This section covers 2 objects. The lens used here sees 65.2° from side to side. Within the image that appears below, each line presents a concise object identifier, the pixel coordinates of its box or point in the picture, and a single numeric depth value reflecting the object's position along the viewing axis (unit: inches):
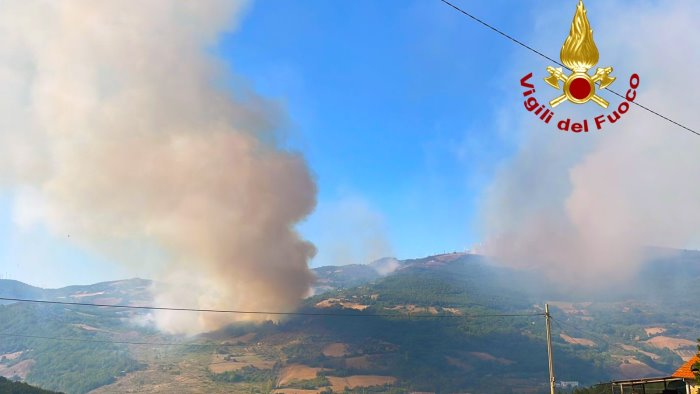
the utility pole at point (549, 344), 1867.5
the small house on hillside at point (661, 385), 2413.9
